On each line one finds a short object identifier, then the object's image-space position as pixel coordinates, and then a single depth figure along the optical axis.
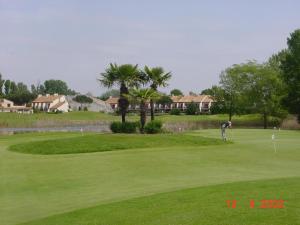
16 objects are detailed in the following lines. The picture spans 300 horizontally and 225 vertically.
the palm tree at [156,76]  44.44
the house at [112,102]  181.80
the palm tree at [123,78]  42.94
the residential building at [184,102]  160.00
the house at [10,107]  142.00
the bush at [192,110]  125.12
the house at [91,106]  168.06
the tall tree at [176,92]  193.48
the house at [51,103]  159.88
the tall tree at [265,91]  76.94
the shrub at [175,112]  121.22
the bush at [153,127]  40.03
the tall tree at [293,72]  68.81
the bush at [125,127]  40.91
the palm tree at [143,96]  40.59
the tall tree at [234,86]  83.56
